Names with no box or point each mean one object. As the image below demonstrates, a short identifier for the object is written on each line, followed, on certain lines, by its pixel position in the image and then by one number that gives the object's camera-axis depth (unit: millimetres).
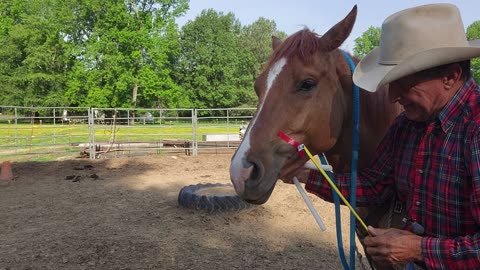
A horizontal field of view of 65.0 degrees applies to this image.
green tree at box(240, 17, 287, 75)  47500
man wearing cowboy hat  1252
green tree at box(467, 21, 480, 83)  40488
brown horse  1599
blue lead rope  1700
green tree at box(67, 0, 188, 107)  32094
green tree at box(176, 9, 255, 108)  42844
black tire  5852
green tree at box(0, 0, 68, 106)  33938
